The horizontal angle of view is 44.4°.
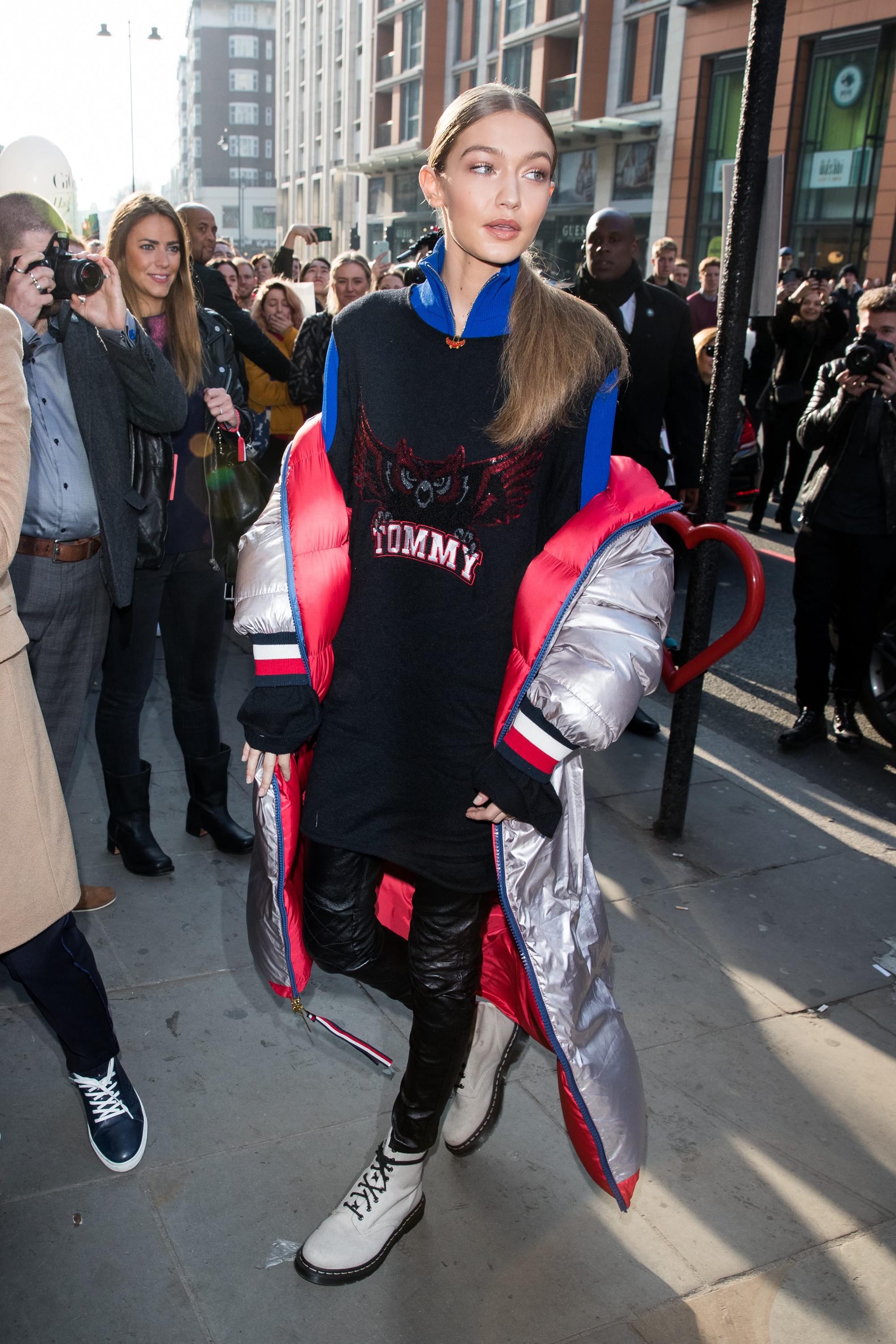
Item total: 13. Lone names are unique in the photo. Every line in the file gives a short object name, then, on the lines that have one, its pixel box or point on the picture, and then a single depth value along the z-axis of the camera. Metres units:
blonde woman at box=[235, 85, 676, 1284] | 1.94
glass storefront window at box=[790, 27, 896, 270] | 21.55
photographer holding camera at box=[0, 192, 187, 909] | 2.90
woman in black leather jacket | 3.47
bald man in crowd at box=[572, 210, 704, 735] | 5.08
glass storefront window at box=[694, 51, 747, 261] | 25.39
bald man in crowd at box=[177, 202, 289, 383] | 4.55
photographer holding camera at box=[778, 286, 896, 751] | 4.91
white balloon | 7.09
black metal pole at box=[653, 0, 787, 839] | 3.67
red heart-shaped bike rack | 3.45
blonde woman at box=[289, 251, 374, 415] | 5.56
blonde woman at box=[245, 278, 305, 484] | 6.36
